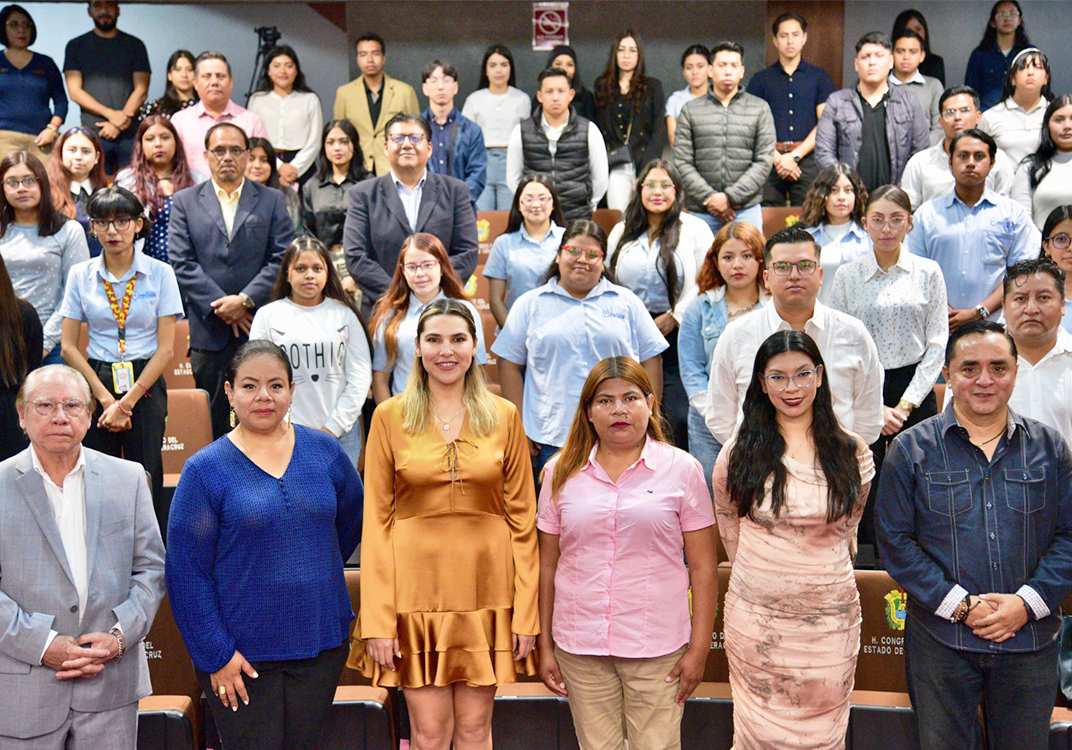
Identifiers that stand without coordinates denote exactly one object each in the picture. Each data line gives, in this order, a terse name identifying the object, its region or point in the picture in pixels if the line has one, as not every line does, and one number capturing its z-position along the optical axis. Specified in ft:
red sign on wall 25.11
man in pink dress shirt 18.43
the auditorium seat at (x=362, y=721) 9.52
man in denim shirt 8.16
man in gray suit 7.93
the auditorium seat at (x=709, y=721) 9.57
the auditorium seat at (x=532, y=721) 9.77
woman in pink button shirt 8.38
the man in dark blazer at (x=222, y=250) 13.66
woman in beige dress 8.18
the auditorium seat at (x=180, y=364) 16.07
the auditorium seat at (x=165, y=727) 9.31
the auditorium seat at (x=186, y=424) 13.69
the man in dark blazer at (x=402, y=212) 14.08
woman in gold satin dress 8.37
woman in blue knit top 8.04
